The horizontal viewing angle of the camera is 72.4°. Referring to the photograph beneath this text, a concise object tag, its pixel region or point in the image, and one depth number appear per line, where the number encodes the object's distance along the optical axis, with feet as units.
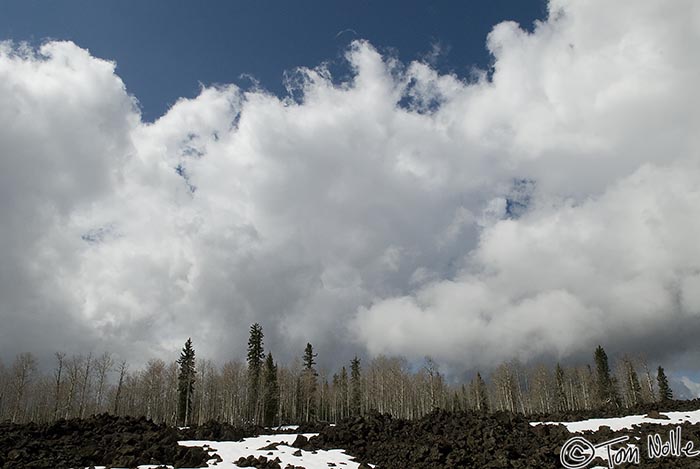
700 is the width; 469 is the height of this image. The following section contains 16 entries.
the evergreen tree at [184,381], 254.68
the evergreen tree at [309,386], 284.02
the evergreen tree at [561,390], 316.19
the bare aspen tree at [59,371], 221.15
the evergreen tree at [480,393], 345.92
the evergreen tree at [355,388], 309.63
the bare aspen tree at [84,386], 228.45
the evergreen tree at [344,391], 313.32
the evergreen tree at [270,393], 261.03
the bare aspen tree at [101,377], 251.19
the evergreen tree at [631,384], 291.99
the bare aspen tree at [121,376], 243.85
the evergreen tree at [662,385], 285.02
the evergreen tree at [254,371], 254.51
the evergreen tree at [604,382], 278.46
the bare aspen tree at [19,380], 222.89
